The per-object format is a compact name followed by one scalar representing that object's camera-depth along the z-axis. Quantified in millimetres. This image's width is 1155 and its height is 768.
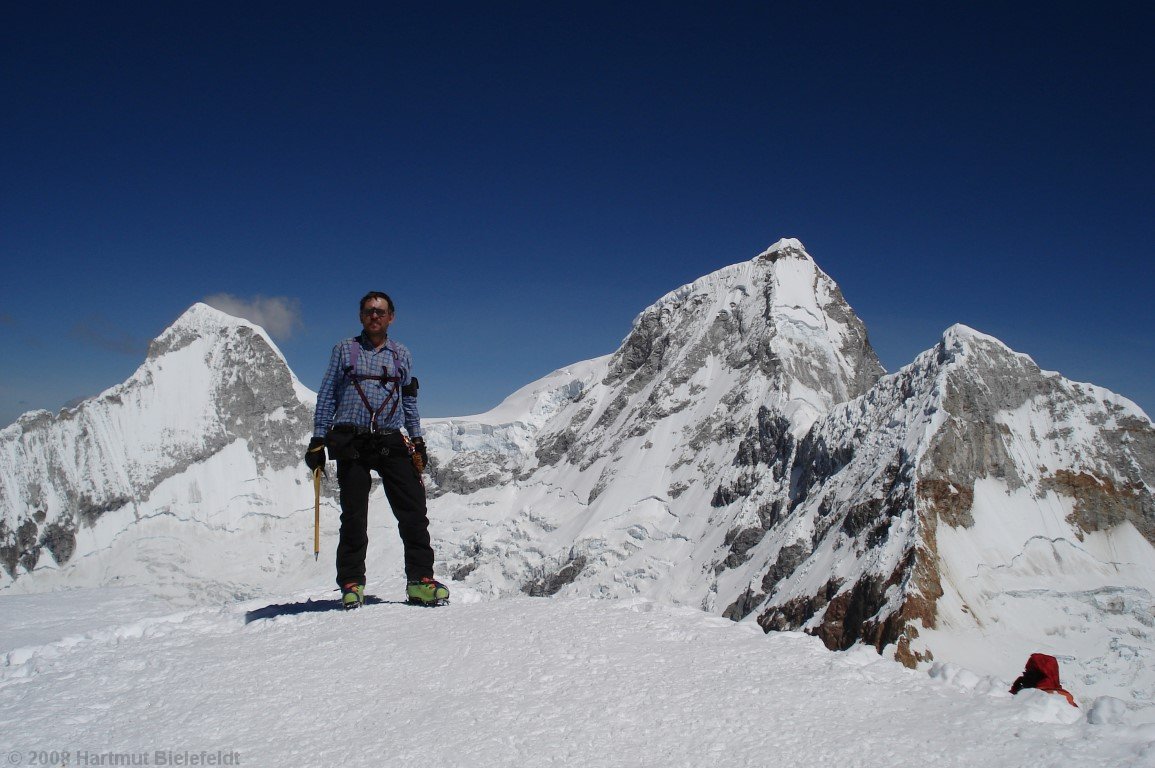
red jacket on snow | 7168
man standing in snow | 9727
